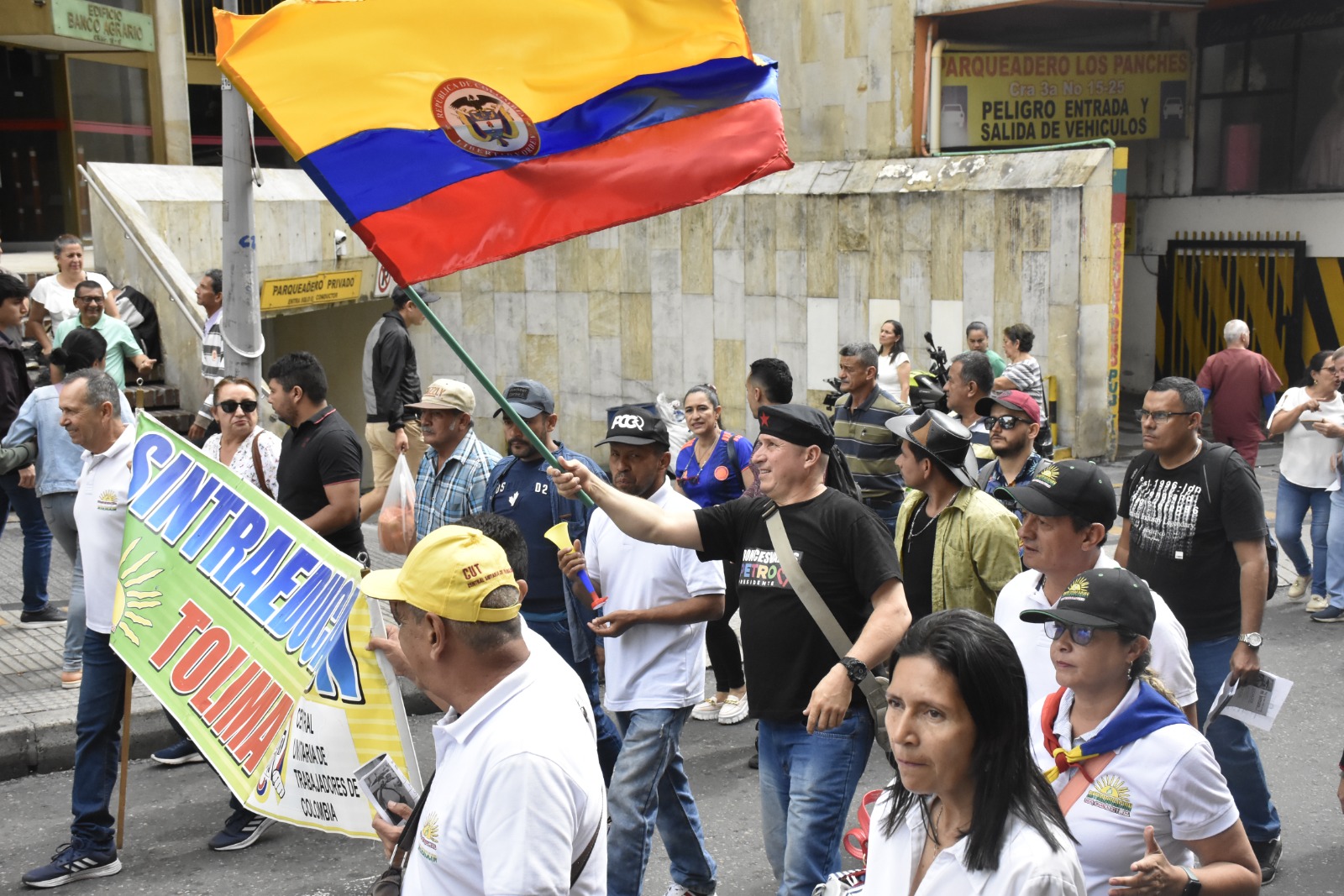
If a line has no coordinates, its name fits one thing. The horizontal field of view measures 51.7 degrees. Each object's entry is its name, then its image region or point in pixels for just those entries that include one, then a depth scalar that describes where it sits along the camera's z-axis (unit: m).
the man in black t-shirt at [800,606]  4.33
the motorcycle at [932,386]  10.34
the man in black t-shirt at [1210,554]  5.37
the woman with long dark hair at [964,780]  2.42
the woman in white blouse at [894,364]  12.70
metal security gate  17.50
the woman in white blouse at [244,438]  6.85
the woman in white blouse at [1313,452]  9.60
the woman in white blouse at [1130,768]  3.13
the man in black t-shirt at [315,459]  6.39
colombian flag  4.74
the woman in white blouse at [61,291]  12.66
